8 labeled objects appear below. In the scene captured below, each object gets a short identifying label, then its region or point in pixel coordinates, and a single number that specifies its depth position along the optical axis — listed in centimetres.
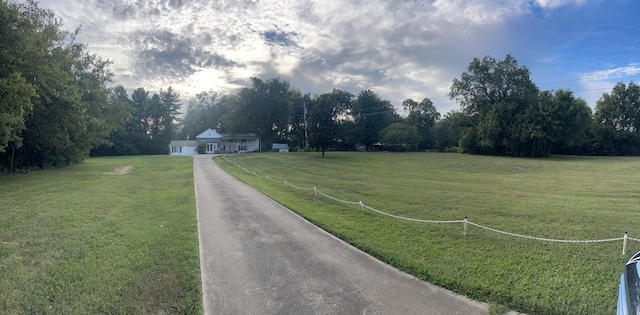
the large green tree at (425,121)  6750
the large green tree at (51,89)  1516
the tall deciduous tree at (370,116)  6531
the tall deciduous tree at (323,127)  4088
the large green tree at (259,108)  5819
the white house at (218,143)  6209
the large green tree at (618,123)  4934
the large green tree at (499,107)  4341
